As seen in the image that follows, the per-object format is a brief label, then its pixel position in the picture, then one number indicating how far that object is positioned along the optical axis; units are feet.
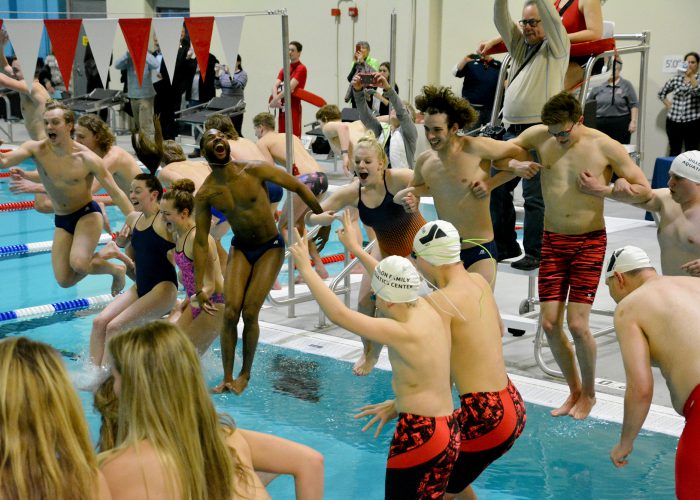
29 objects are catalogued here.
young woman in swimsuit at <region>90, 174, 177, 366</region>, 20.48
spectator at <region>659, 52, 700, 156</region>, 43.06
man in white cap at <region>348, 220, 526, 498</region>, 12.76
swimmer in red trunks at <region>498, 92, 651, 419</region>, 17.49
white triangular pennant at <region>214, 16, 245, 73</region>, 20.49
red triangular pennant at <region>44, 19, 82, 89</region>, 21.99
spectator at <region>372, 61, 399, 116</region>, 37.28
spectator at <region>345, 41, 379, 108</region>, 38.41
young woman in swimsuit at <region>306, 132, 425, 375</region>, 18.99
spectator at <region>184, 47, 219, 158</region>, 54.85
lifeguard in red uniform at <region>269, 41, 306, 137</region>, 47.09
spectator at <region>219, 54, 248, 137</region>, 52.80
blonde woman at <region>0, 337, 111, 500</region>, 6.97
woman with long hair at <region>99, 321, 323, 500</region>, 7.80
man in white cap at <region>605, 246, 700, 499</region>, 11.42
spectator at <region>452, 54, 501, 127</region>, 39.78
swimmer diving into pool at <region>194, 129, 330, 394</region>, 17.29
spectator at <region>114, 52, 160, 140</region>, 51.39
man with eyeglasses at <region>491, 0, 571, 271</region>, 19.93
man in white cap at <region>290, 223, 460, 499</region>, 11.87
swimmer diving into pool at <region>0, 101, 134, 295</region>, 23.15
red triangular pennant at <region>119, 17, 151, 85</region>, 21.47
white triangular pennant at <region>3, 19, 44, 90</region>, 21.84
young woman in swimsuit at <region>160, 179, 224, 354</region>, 19.42
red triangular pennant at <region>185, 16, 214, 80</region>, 21.04
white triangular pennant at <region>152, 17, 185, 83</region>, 20.98
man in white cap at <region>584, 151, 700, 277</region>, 15.69
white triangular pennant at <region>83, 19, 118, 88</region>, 21.53
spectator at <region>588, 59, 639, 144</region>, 41.24
